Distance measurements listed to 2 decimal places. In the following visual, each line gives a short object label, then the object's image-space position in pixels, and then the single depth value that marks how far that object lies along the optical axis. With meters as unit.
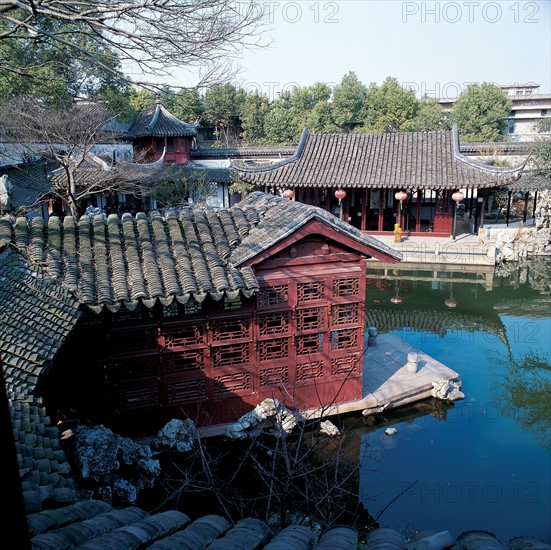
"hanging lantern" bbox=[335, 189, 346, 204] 20.50
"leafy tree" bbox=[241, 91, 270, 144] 39.59
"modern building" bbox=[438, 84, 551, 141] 47.84
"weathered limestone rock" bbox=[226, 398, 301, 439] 7.56
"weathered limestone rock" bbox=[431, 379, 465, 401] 8.82
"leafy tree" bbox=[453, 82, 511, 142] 34.56
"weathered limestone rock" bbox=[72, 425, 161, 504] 6.05
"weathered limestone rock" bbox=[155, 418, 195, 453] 7.20
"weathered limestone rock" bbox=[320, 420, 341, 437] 7.73
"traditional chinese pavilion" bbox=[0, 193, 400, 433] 6.77
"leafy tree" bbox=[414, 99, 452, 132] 35.81
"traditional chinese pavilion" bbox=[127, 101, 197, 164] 28.30
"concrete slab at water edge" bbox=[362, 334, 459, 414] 8.59
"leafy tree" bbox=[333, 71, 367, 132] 39.19
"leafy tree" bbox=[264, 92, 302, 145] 37.81
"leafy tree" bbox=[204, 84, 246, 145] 39.59
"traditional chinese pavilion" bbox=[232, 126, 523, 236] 19.80
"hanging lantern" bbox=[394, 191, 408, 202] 19.56
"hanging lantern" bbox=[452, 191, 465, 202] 19.16
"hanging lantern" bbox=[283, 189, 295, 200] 21.12
